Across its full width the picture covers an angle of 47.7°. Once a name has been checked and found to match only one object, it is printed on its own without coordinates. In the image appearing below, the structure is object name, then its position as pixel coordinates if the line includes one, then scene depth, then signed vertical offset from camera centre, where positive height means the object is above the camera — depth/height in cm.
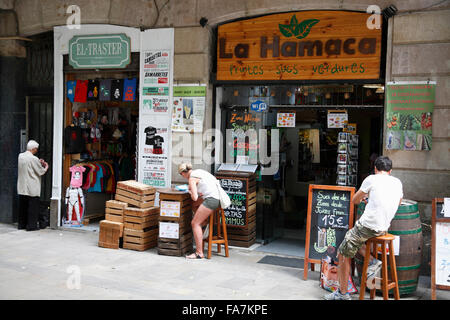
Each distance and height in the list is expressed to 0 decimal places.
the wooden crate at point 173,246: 838 -187
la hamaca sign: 832 +152
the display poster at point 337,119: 880 +31
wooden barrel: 646 -133
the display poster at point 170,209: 835 -124
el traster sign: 1008 +162
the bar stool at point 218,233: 823 -164
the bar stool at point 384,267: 604 -155
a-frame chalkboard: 703 -116
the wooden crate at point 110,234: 877 -177
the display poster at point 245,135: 949 +0
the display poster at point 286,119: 926 +31
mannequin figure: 1062 -134
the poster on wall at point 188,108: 939 +48
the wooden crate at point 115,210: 874 -134
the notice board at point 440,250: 631 -138
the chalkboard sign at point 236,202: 905 -120
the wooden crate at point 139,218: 861 -145
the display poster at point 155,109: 966 +46
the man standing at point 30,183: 1012 -106
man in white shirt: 599 -92
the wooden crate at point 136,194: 873 -107
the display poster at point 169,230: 835 -159
